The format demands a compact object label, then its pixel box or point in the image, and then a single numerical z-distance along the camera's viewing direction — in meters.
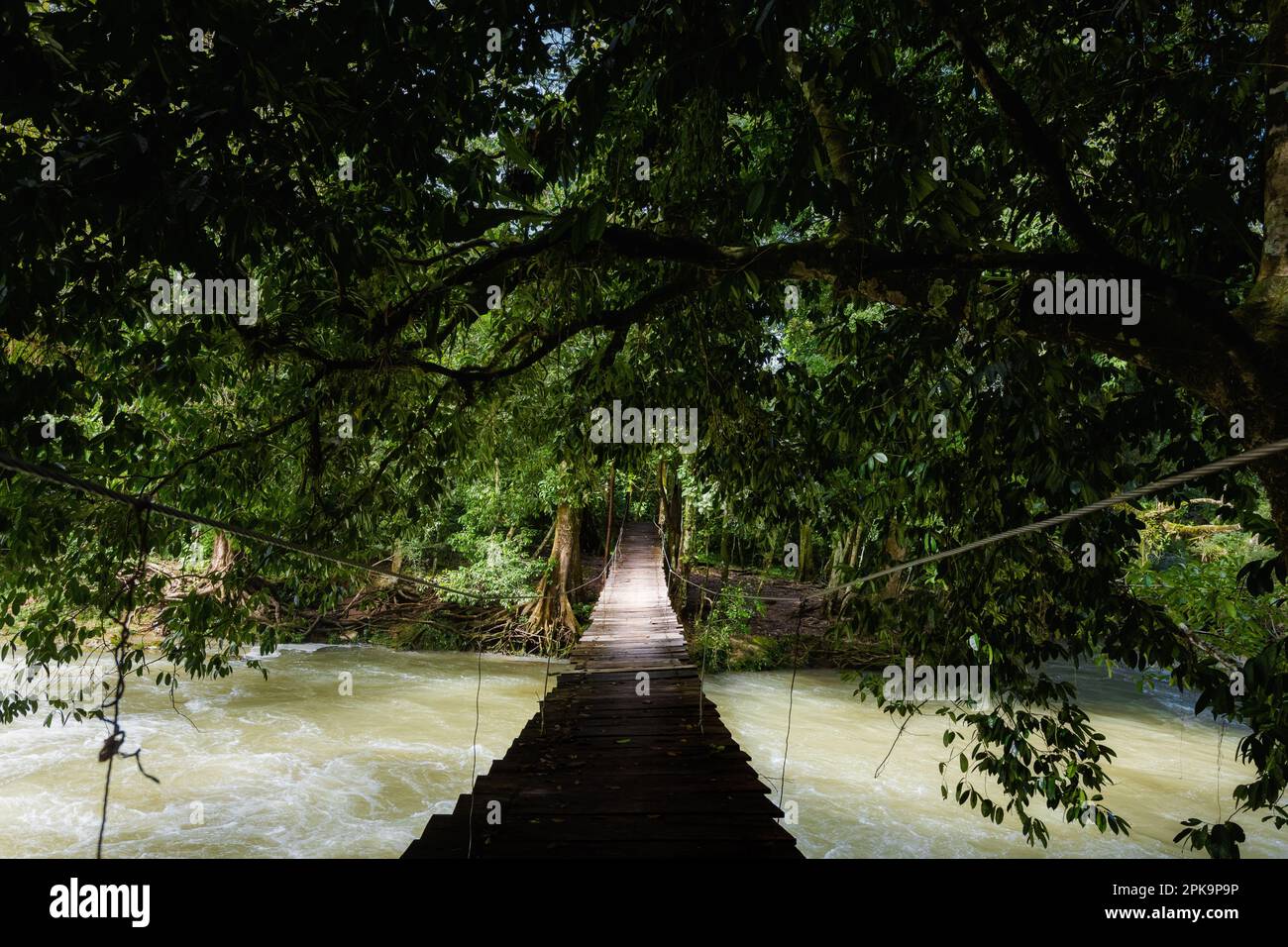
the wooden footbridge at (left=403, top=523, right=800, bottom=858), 2.73
